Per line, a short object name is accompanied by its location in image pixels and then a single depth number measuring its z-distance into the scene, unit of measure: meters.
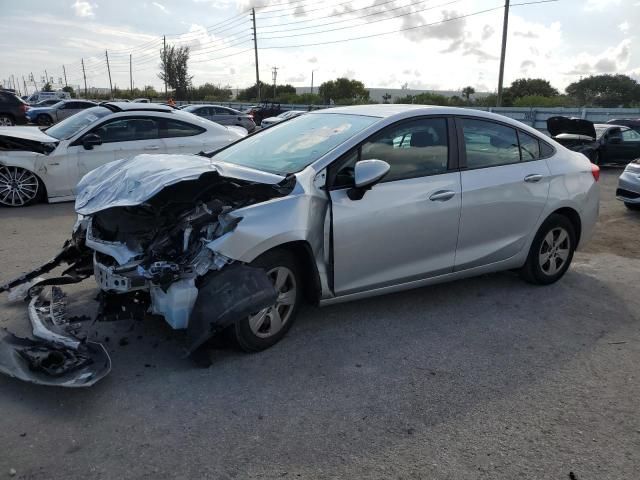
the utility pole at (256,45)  55.64
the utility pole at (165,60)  68.43
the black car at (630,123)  15.36
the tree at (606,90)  54.53
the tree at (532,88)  54.84
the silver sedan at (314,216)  3.41
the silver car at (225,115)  23.75
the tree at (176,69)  68.12
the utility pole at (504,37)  31.89
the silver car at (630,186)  8.83
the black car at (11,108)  21.33
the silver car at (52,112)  25.28
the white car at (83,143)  8.22
